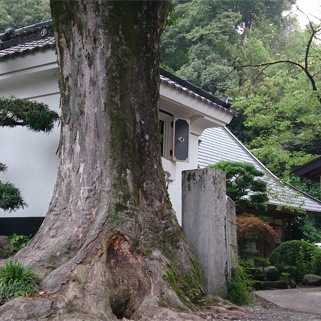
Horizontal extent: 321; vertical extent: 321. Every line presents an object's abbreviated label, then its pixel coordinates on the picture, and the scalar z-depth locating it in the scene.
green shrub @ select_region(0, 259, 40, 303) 4.79
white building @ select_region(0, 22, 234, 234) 9.80
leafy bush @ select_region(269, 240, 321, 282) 14.31
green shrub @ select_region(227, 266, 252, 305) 6.84
